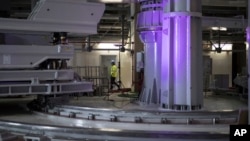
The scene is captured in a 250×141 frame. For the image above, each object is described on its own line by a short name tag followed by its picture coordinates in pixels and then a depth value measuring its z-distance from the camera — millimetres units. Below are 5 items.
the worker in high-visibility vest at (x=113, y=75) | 15156
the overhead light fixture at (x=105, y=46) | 18984
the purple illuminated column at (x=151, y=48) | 7645
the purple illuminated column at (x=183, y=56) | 6629
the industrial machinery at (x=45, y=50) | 6547
